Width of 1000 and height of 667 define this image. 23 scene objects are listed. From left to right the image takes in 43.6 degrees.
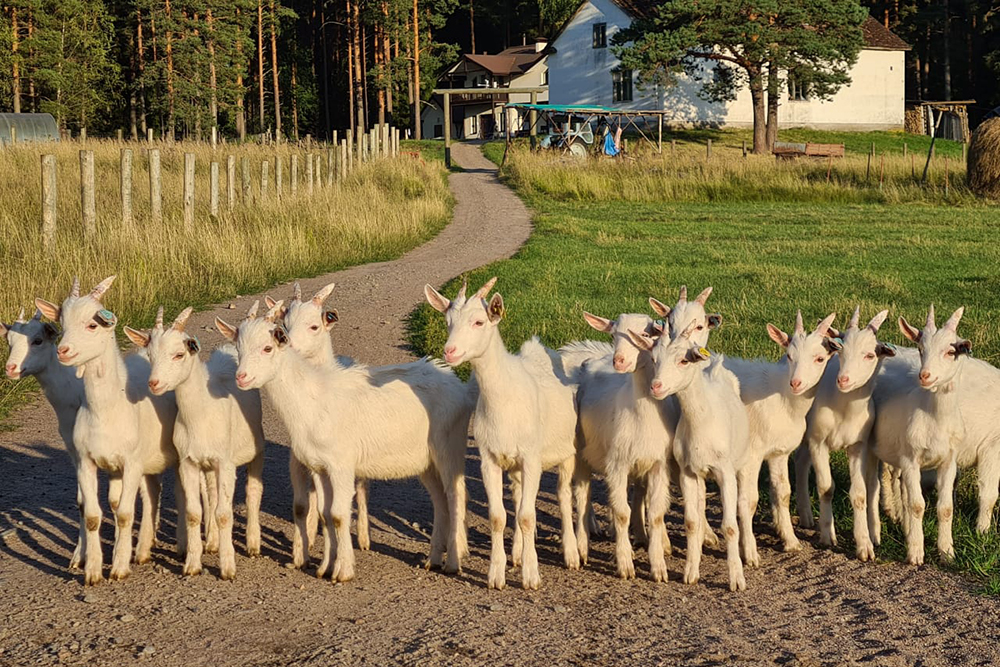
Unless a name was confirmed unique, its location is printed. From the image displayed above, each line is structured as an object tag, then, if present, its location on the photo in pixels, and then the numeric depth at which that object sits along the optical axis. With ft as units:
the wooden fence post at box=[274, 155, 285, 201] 82.65
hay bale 106.52
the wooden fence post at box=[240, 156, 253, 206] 78.18
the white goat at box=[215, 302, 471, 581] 22.72
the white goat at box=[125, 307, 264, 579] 22.74
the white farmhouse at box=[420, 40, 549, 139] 269.03
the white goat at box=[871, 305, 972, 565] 23.02
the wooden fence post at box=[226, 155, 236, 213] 73.51
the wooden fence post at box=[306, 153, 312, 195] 90.70
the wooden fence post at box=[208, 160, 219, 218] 70.64
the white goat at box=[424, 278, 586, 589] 22.00
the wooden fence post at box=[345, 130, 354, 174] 118.41
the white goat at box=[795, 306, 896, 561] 23.80
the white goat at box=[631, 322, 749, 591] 21.58
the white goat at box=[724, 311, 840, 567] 23.54
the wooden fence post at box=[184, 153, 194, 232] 65.31
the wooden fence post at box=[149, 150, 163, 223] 63.26
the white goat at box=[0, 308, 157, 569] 25.49
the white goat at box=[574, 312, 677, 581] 22.76
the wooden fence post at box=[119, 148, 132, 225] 60.75
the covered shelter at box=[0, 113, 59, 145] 133.49
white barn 216.54
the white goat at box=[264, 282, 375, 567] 24.73
